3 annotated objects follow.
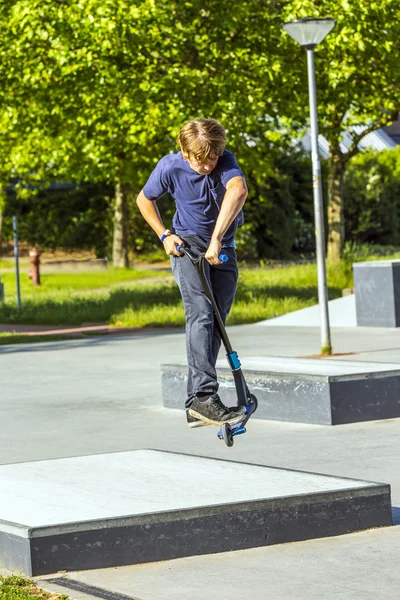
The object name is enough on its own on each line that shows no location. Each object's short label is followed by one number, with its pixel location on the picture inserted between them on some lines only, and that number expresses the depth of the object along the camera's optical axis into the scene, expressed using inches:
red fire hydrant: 1278.3
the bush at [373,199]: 1694.1
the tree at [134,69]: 893.8
